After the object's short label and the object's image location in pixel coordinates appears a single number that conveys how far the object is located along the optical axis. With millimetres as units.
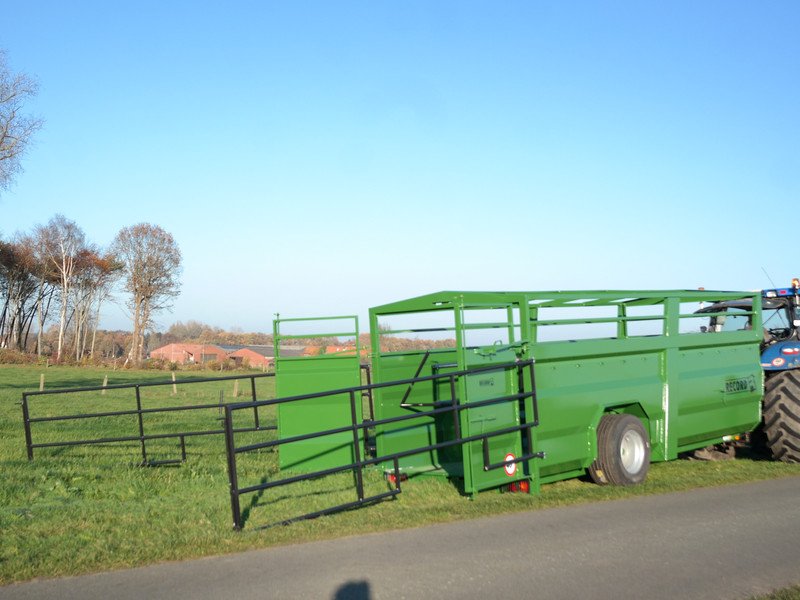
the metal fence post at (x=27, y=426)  12023
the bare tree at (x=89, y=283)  76812
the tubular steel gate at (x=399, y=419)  7586
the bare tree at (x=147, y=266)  72250
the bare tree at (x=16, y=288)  74000
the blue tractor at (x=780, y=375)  11109
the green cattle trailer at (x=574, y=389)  8914
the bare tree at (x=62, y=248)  76000
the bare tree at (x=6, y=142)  29391
